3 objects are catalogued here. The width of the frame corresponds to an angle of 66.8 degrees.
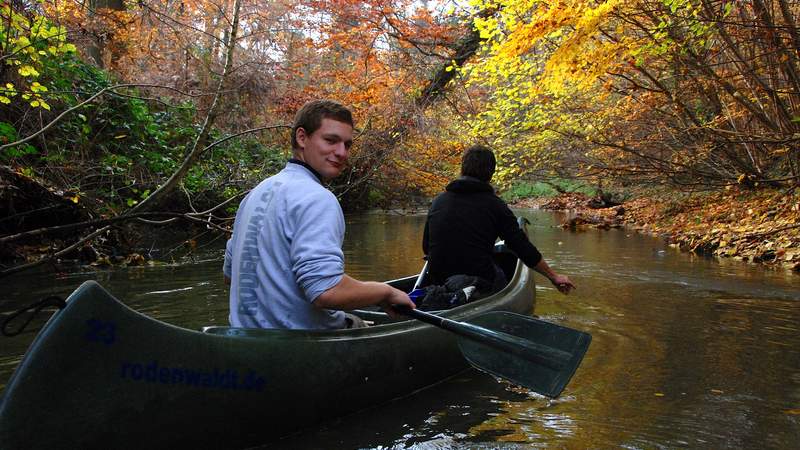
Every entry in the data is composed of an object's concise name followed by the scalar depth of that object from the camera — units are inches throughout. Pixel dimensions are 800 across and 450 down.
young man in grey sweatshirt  98.6
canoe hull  83.7
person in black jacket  178.5
